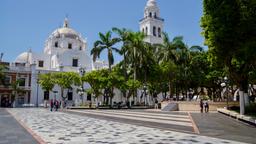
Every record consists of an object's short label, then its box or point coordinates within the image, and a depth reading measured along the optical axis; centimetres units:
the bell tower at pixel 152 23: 4944
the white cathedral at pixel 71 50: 4763
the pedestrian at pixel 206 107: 2132
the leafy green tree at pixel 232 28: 1096
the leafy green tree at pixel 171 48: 3081
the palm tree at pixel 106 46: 3056
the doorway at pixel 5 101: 3869
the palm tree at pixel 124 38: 2991
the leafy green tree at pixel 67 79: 3656
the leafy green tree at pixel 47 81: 3742
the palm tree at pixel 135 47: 2941
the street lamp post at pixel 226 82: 2546
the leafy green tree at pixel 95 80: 2995
